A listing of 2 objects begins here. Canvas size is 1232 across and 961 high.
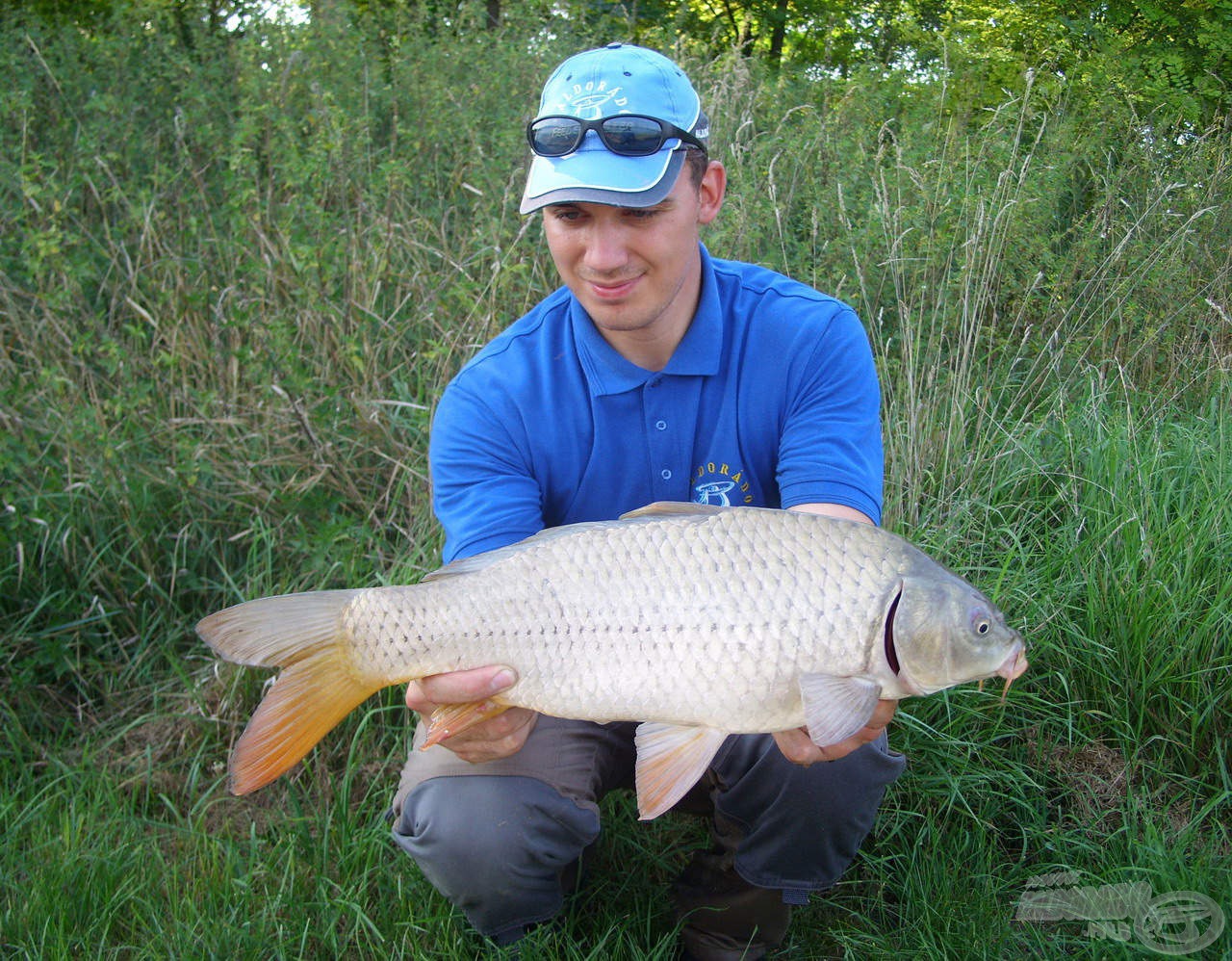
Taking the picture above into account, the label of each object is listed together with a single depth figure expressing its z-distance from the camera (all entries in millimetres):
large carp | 1374
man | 1719
